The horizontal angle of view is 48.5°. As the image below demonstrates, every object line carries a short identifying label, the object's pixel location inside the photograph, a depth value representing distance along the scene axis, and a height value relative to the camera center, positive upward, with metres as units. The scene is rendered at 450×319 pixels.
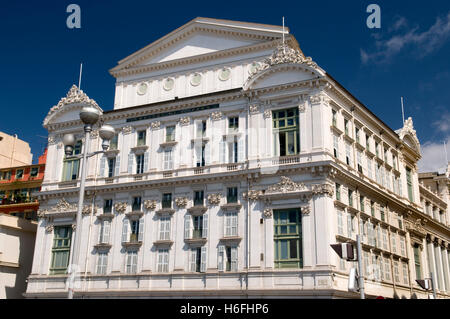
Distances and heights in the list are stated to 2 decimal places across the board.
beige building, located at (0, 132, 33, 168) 75.31 +27.00
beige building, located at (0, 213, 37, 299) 51.44 +8.17
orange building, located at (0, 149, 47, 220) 64.31 +18.53
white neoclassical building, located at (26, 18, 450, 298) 40.25 +13.17
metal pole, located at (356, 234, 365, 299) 17.90 +2.08
